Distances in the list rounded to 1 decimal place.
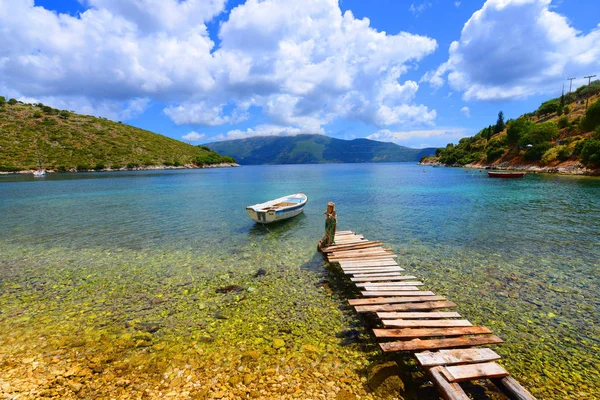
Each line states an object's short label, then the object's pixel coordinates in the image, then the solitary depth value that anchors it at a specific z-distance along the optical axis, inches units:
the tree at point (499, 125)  5561.0
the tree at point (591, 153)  2413.9
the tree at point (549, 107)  4814.5
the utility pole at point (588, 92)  4103.6
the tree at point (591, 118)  2839.6
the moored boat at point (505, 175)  2674.7
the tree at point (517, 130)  3912.4
